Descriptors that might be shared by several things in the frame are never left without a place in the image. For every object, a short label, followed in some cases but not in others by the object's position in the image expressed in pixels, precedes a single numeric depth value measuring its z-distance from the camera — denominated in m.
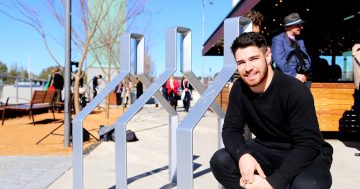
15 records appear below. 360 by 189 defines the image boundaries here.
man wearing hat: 4.11
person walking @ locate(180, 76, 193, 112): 16.56
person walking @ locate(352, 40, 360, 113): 5.25
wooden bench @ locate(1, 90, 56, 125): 10.27
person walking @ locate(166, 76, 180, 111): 15.80
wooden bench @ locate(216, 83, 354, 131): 7.57
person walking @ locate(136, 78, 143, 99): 19.91
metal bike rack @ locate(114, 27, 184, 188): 3.06
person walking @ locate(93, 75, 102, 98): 20.93
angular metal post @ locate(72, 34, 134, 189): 3.29
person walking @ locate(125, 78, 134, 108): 22.70
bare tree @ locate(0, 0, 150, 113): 10.66
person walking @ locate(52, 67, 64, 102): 15.33
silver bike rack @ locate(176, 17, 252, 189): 2.21
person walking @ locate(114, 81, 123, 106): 23.14
